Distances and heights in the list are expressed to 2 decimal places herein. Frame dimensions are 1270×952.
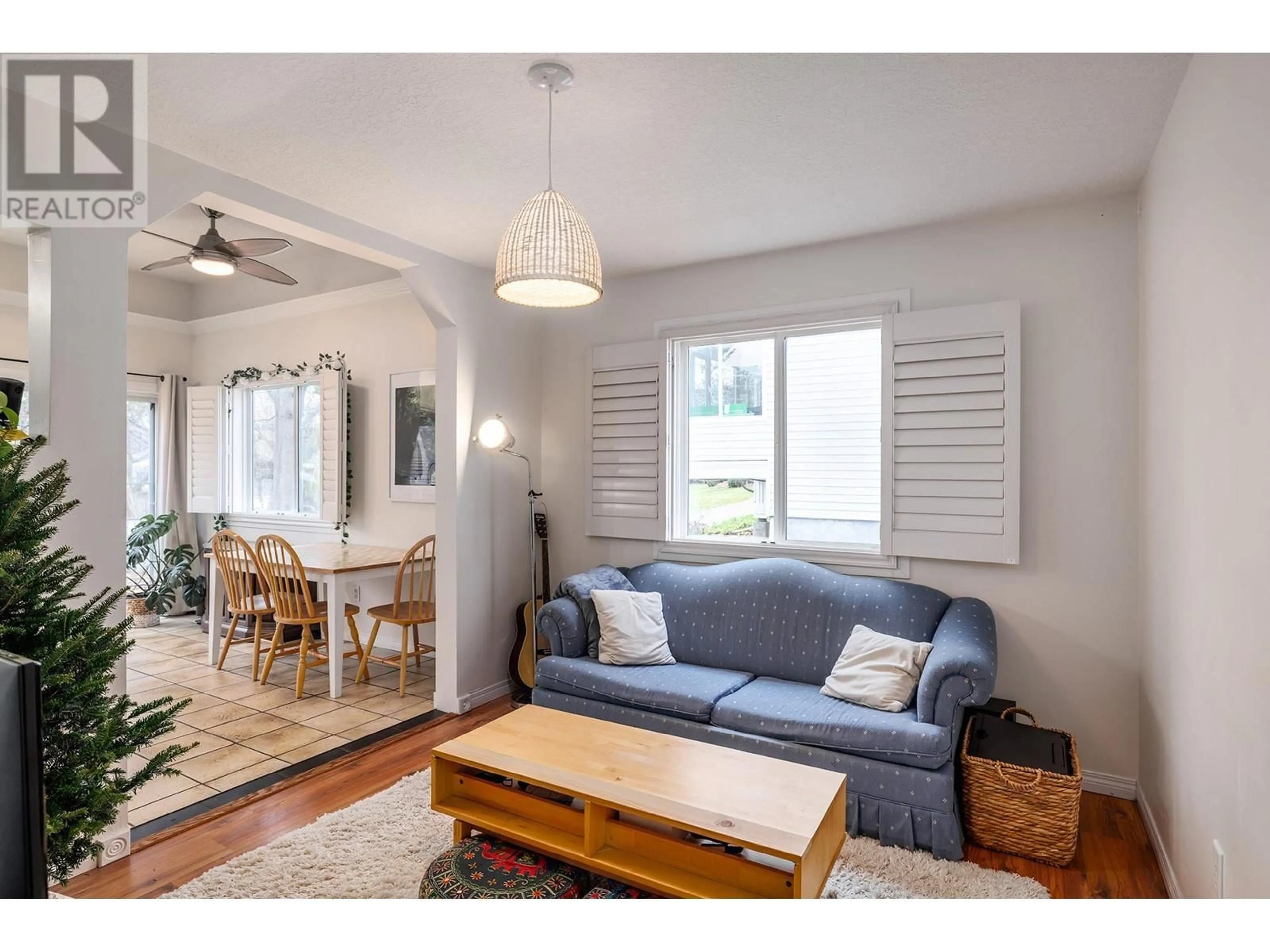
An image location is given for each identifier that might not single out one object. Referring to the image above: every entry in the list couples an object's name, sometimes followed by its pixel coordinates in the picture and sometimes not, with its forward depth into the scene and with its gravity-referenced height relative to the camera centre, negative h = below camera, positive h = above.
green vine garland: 5.16 +0.77
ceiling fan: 3.87 +1.22
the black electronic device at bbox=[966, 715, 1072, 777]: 2.50 -1.00
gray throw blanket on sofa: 3.56 -0.60
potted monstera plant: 5.87 -0.87
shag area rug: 2.22 -1.32
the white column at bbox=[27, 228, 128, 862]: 2.27 +0.31
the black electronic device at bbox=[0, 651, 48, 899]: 1.16 -0.53
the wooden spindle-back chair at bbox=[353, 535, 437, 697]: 4.18 -0.80
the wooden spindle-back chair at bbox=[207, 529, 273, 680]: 4.37 -0.70
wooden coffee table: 1.86 -0.94
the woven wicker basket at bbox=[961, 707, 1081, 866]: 2.38 -1.16
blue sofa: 2.51 -0.92
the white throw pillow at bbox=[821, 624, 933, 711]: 2.78 -0.81
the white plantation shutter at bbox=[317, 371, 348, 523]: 5.09 +0.19
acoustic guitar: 4.13 -1.07
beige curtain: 6.17 +0.12
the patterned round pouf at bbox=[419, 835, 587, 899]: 1.84 -1.09
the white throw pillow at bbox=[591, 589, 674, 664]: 3.42 -0.77
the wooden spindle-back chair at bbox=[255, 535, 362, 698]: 4.14 -0.76
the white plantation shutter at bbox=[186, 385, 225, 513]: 5.94 +0.20
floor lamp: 3.98 +0.15
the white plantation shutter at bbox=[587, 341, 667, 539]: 4.07 +0.19
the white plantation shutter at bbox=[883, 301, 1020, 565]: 3.11 +0.19
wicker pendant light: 2.06 +0.68
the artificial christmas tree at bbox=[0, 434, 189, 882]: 1.49 -0.43
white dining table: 4.09 -0.62
